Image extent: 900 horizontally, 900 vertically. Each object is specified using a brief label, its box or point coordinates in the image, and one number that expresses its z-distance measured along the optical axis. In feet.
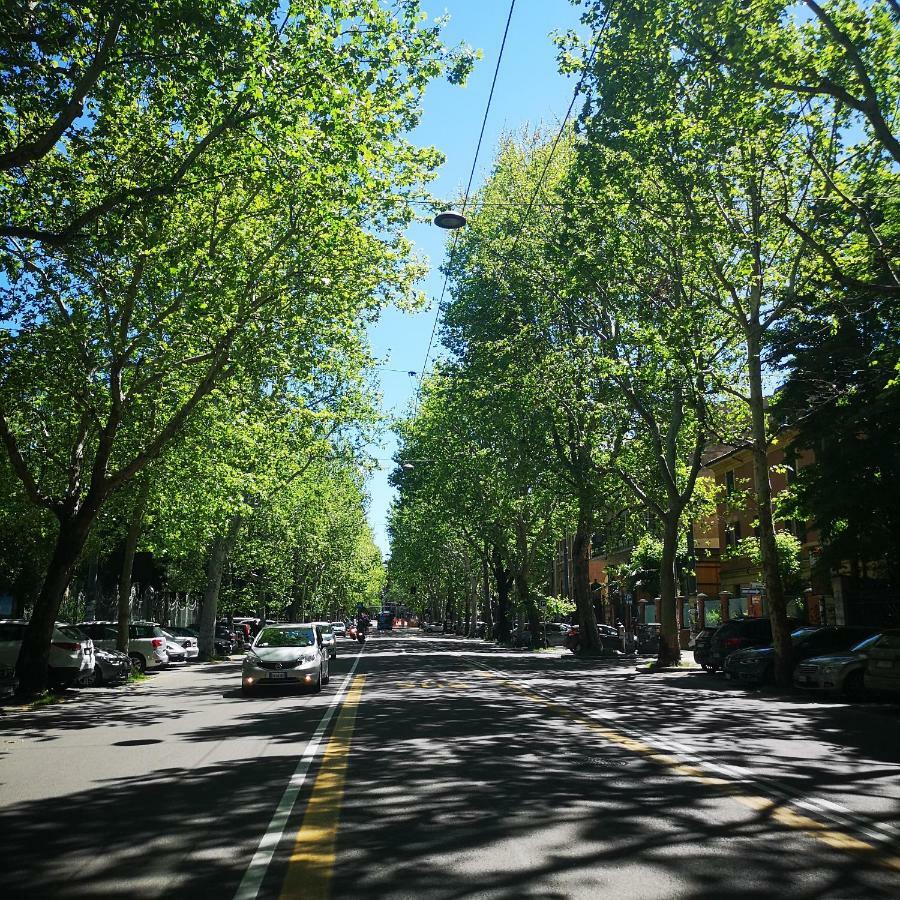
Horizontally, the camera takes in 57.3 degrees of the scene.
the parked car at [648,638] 119.85
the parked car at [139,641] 90.38
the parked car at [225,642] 138.41
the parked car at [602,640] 126.21
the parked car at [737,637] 77.20
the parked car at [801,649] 66.08
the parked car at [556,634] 157.69
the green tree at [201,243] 41.19
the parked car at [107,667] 70.69
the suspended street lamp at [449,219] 55.98
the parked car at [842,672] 54.24
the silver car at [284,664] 56.13
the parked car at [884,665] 48.34
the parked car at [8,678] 65.60
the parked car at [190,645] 112.06
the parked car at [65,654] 63.36
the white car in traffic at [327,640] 66.28
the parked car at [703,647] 81.66
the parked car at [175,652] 106.42
